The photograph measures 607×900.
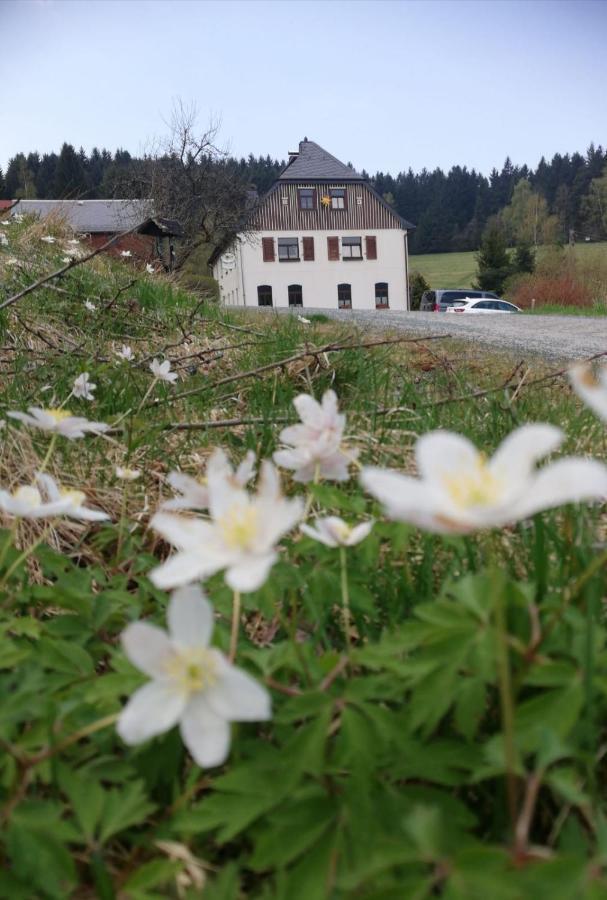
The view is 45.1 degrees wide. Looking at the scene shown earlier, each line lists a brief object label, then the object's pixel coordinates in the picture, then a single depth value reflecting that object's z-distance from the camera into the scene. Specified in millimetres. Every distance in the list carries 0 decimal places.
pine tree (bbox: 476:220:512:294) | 52900
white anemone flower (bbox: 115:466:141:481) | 1428
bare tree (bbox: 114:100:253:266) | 32781
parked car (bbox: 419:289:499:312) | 35481
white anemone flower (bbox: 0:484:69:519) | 955
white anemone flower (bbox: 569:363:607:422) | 627
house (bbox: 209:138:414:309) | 46500
